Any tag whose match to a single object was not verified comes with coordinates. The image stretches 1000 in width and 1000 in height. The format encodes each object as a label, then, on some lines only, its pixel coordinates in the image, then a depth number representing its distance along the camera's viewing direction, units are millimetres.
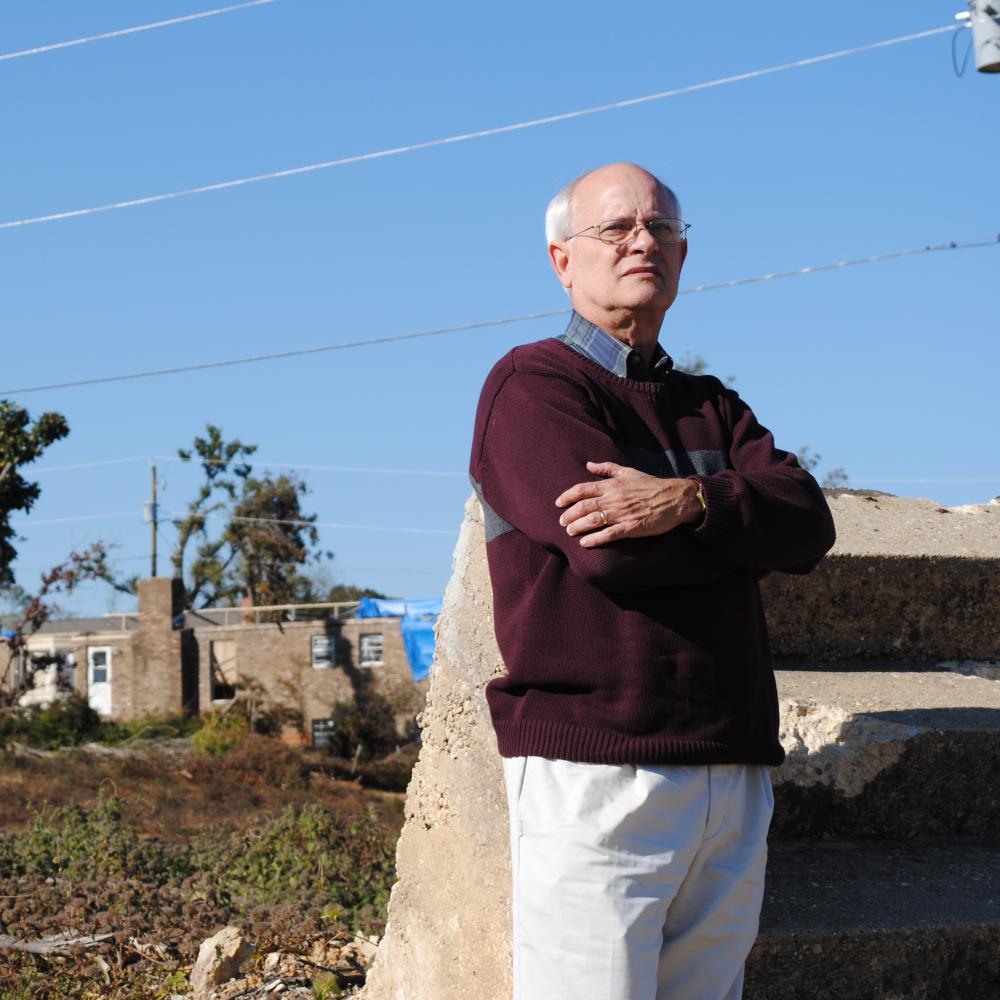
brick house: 32406
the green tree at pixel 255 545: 45188
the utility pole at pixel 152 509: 43656
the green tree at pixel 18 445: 25859
